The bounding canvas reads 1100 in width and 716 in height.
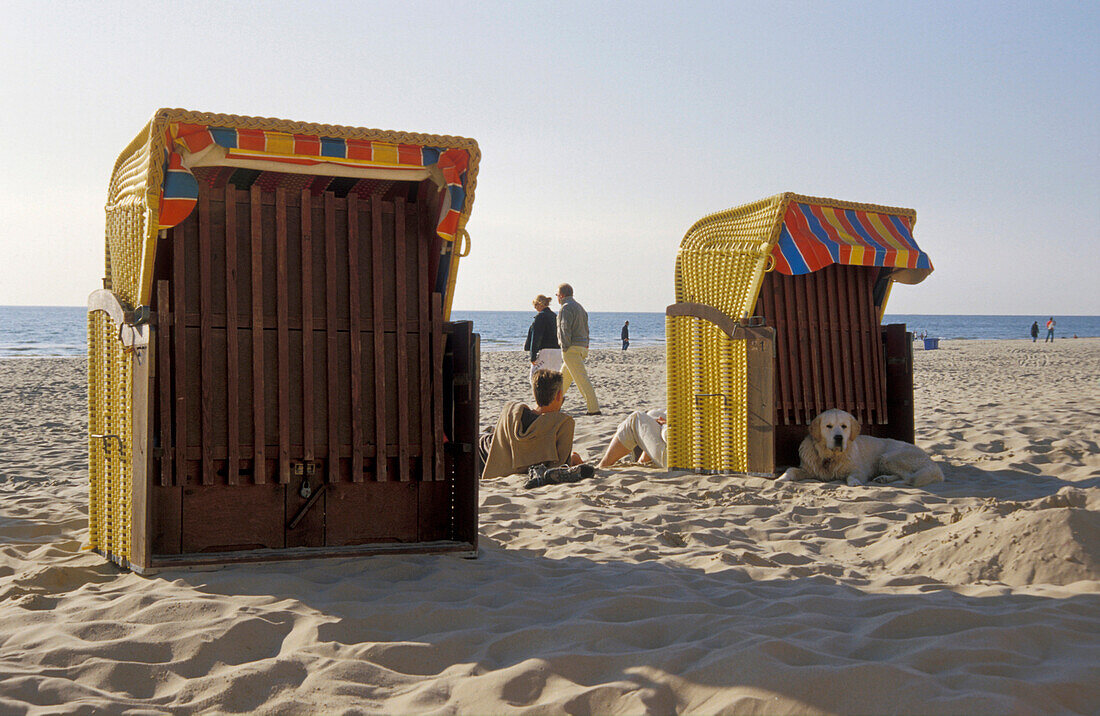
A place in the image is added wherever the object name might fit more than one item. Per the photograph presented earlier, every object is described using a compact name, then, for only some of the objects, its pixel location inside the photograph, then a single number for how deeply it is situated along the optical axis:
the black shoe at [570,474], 7.41
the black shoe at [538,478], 7.32
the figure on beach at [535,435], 7.58
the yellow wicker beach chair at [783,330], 7.83
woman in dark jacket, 11.78
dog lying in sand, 7.51
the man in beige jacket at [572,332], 11.89
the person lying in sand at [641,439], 8.66
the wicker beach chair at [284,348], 4.28
